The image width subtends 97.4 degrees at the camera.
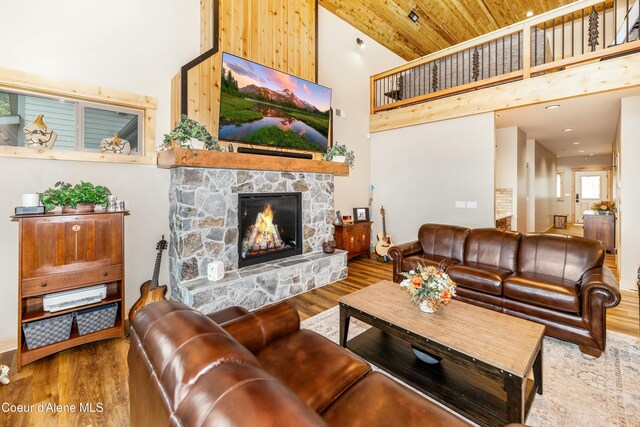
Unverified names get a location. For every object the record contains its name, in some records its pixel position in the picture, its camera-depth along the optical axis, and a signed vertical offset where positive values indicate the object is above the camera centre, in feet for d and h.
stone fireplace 10.23 -1.06
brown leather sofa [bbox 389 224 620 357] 7.95 -2.22
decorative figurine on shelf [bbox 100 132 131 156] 9.73 +2.27
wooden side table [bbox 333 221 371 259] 17.10 -1.71
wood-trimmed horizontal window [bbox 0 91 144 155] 8.46 +2.97
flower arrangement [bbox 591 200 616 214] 19.99 +0.24
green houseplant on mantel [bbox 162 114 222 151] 9.53 +2.60
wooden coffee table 5.27 -2.88
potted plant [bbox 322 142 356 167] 14.87 +3.01
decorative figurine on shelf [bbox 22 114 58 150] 8.35 +2.26
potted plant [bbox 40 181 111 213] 7.77 +0.36
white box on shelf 7.62 -2.48
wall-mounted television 10.87 +4.49
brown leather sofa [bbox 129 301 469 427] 2.39 -2.04
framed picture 18.94 -0.22
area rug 5.74 -4.14
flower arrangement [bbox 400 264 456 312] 6.85 -1.93
